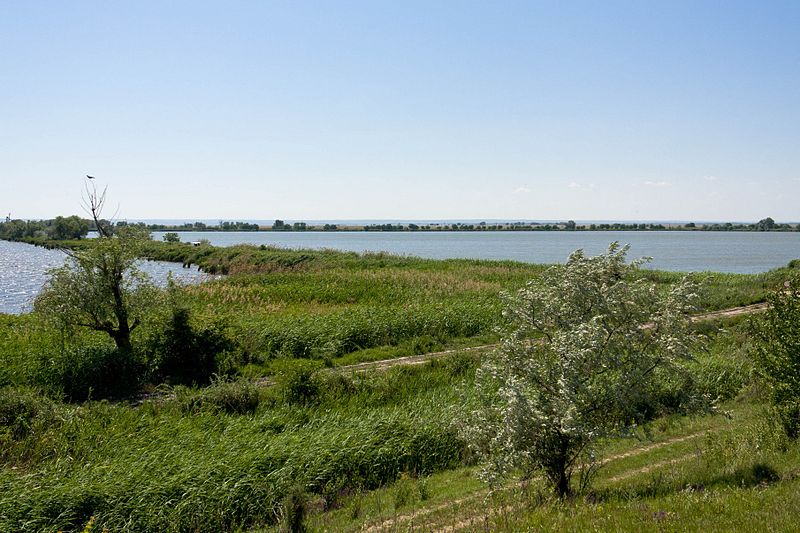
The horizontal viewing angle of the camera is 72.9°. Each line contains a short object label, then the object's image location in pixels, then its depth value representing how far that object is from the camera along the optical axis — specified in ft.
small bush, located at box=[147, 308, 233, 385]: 74.02
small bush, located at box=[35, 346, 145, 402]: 66.28
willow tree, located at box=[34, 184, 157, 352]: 71.36
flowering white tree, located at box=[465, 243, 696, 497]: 32.63
